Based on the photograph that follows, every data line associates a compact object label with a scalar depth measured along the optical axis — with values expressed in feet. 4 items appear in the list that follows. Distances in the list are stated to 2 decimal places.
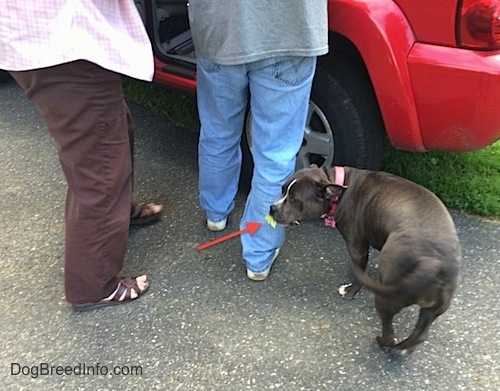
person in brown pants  7.50
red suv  8.71
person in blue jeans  8.32
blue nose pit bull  7.66
